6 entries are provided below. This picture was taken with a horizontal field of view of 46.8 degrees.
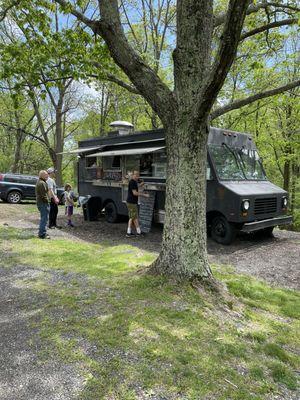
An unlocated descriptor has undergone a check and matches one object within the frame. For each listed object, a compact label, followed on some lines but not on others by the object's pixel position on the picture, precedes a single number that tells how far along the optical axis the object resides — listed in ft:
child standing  39.29
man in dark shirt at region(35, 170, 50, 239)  29.66
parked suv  63.57
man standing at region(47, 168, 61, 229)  33.45
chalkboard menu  34.40
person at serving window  32.96
